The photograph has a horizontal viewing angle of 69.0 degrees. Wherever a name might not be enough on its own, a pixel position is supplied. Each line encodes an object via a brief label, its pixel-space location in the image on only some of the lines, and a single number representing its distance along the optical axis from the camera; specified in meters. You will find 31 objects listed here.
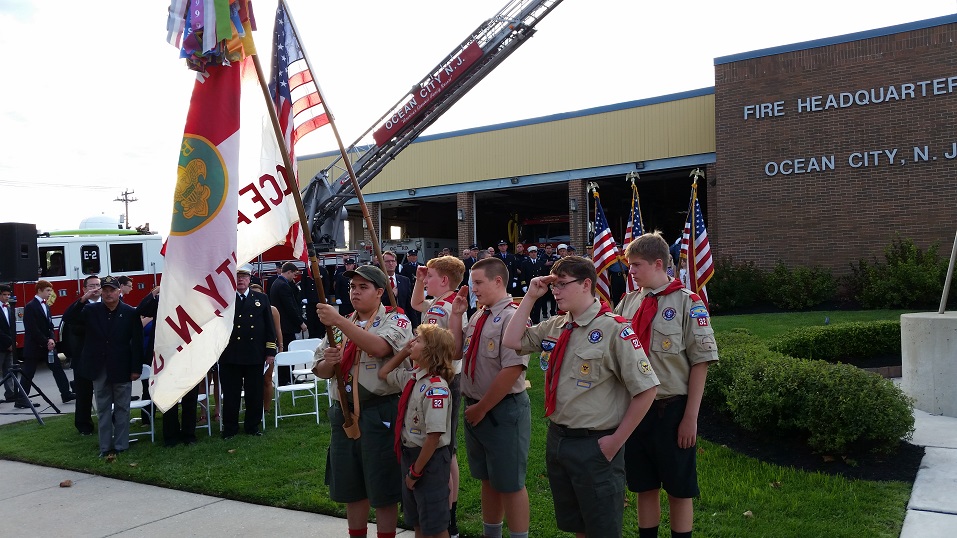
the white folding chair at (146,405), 8.13
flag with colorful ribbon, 3.89
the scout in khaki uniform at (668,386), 3.95
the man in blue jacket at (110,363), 7.69
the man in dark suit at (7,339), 10.62
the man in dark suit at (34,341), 10.78
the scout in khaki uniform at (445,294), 4.67
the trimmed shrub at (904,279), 15.42
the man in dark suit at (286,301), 10.85
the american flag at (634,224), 11.68
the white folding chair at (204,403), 8.21
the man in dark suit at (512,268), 17.16
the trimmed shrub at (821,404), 5.63
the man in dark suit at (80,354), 8.22
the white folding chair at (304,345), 9.86
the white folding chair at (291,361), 8.36
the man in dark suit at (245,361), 8.02
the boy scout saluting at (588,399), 3.40
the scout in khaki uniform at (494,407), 4.11
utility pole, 65.81
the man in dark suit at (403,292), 11.70
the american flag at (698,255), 10.60
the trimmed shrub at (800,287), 17.19
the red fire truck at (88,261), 15.71
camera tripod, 10.08
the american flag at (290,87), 4.86
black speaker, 10.34
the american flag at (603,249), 11.02
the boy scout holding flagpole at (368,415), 4.05
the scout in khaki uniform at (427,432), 3.74
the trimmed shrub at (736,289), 18.02
